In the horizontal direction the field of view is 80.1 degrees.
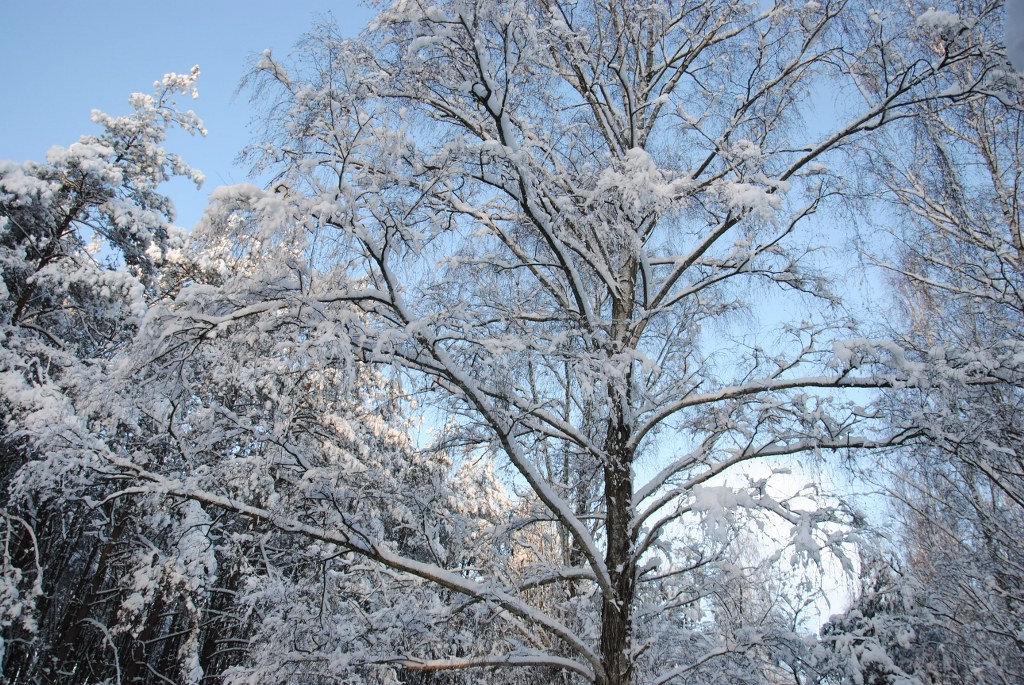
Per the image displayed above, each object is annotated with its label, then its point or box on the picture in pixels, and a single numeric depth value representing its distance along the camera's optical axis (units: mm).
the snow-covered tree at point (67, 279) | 8367
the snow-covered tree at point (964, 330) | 5523
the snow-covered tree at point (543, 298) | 3586
